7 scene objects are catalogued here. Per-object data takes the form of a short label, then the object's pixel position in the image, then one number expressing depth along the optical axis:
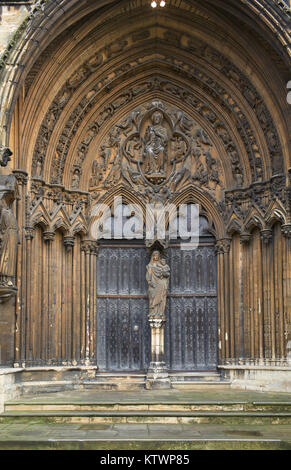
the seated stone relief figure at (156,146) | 14.78
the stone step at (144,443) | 8.33
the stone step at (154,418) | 9.98
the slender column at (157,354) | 13.56
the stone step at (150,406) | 10.57
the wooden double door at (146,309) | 14.43
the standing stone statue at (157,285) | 13.79
